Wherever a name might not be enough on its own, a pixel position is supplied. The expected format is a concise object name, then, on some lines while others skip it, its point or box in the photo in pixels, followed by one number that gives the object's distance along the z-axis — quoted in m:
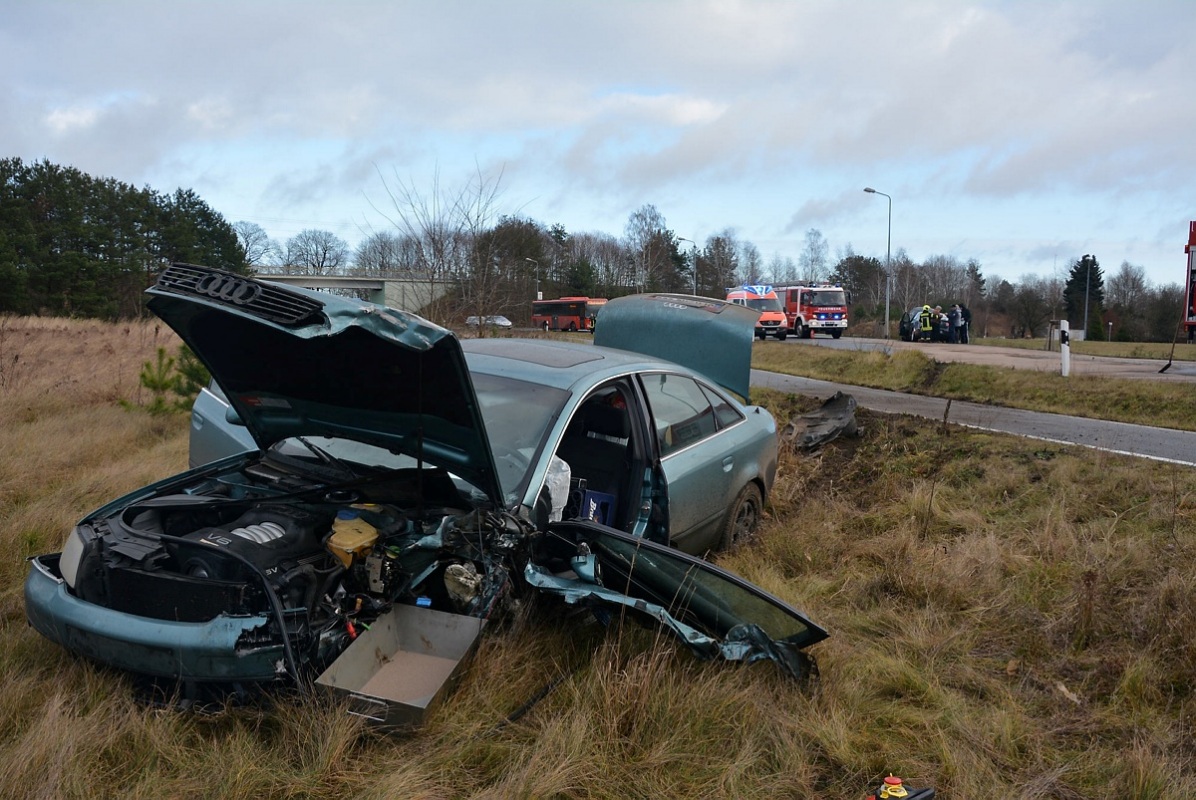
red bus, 49.59
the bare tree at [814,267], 98.06
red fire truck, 36.06
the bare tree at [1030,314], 55.50
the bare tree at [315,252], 80.50
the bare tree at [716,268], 57.09
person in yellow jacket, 31.03
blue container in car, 4.68
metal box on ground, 3.03
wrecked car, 3.00
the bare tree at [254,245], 70.11
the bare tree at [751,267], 90.54
